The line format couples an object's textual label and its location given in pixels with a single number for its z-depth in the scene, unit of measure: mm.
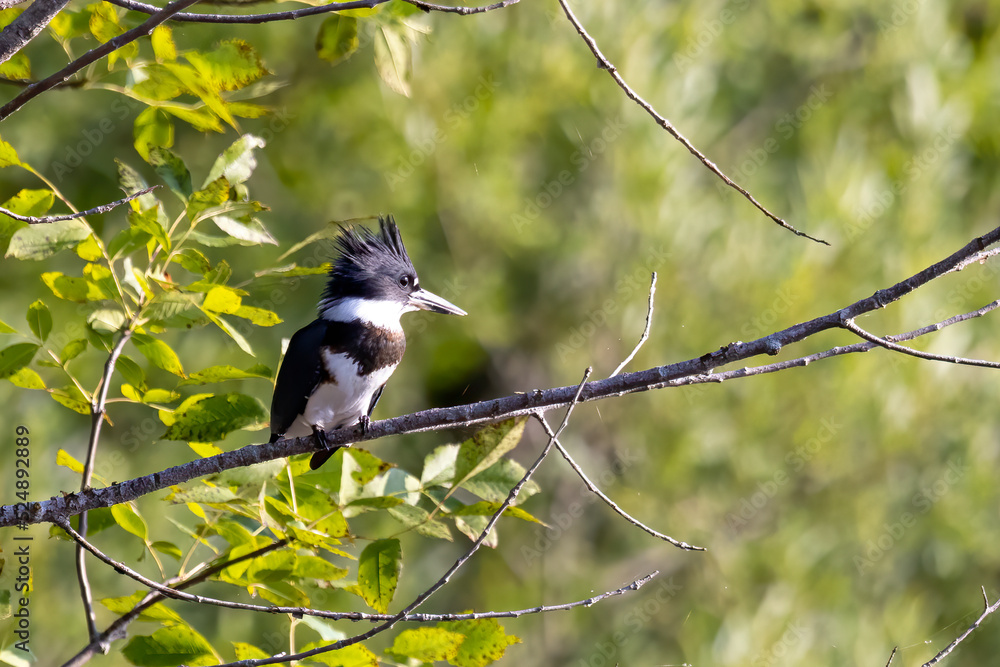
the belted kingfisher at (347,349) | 14802
